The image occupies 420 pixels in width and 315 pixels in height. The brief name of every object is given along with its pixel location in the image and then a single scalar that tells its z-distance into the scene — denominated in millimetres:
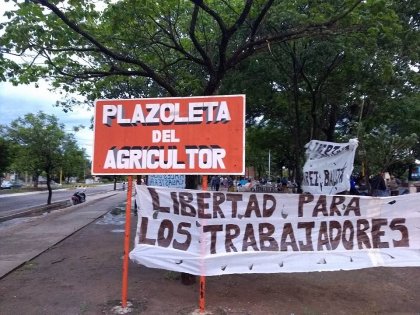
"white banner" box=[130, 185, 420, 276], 6203
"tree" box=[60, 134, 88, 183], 26161
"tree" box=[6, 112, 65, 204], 24781
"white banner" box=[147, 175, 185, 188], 14414
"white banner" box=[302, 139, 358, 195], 10849
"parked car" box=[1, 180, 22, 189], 65812
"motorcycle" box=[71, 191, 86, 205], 28375
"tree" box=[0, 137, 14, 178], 47044
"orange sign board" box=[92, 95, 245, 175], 6195
